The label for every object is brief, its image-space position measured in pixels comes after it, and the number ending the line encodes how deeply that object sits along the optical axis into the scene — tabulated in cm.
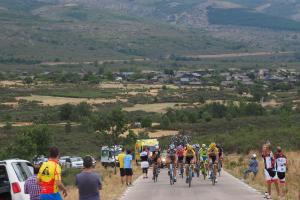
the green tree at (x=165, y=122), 8575
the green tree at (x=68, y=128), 8240
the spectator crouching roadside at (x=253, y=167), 3338
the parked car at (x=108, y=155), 5463
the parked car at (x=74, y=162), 5498
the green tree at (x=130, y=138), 6851
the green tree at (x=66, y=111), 9844
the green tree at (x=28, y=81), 15155
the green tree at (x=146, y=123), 8619
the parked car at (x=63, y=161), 5681
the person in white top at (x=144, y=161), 3562
